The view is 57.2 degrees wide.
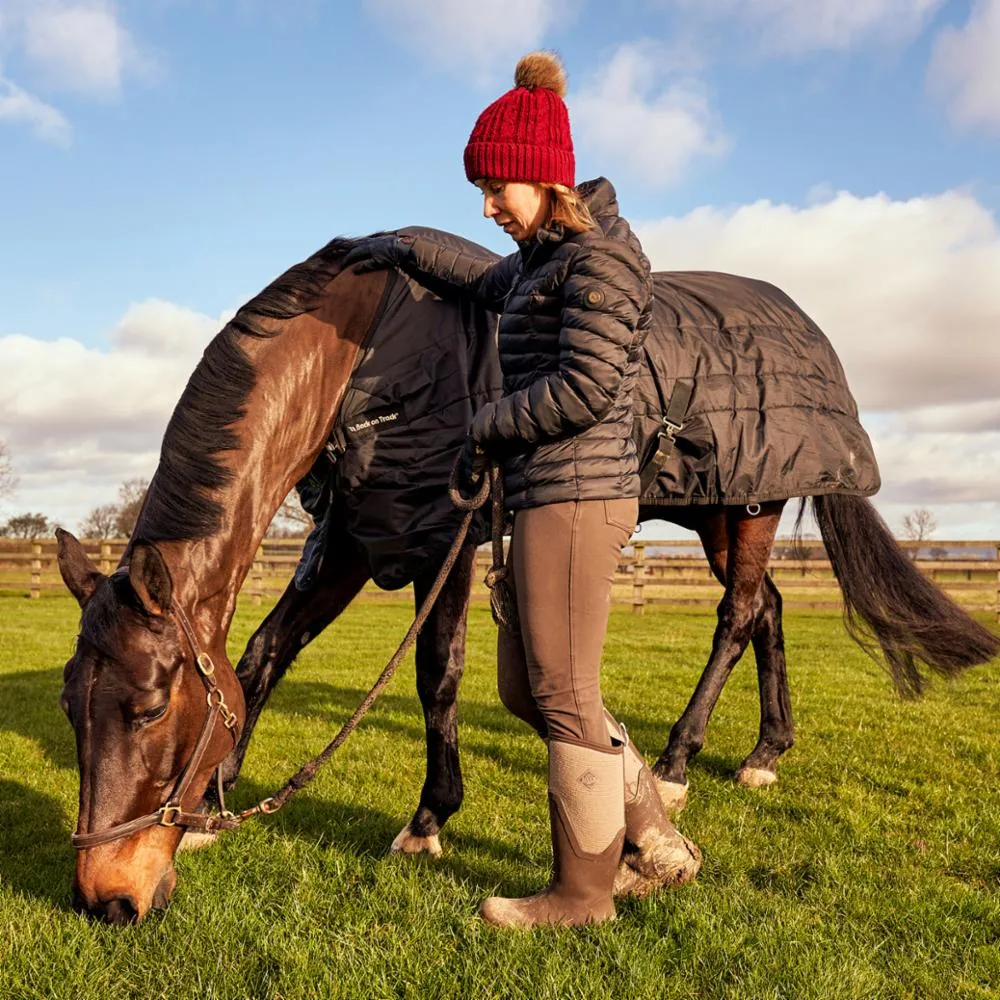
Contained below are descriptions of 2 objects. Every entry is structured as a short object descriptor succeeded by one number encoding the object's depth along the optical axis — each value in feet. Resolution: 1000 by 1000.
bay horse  8.41
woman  7.98
